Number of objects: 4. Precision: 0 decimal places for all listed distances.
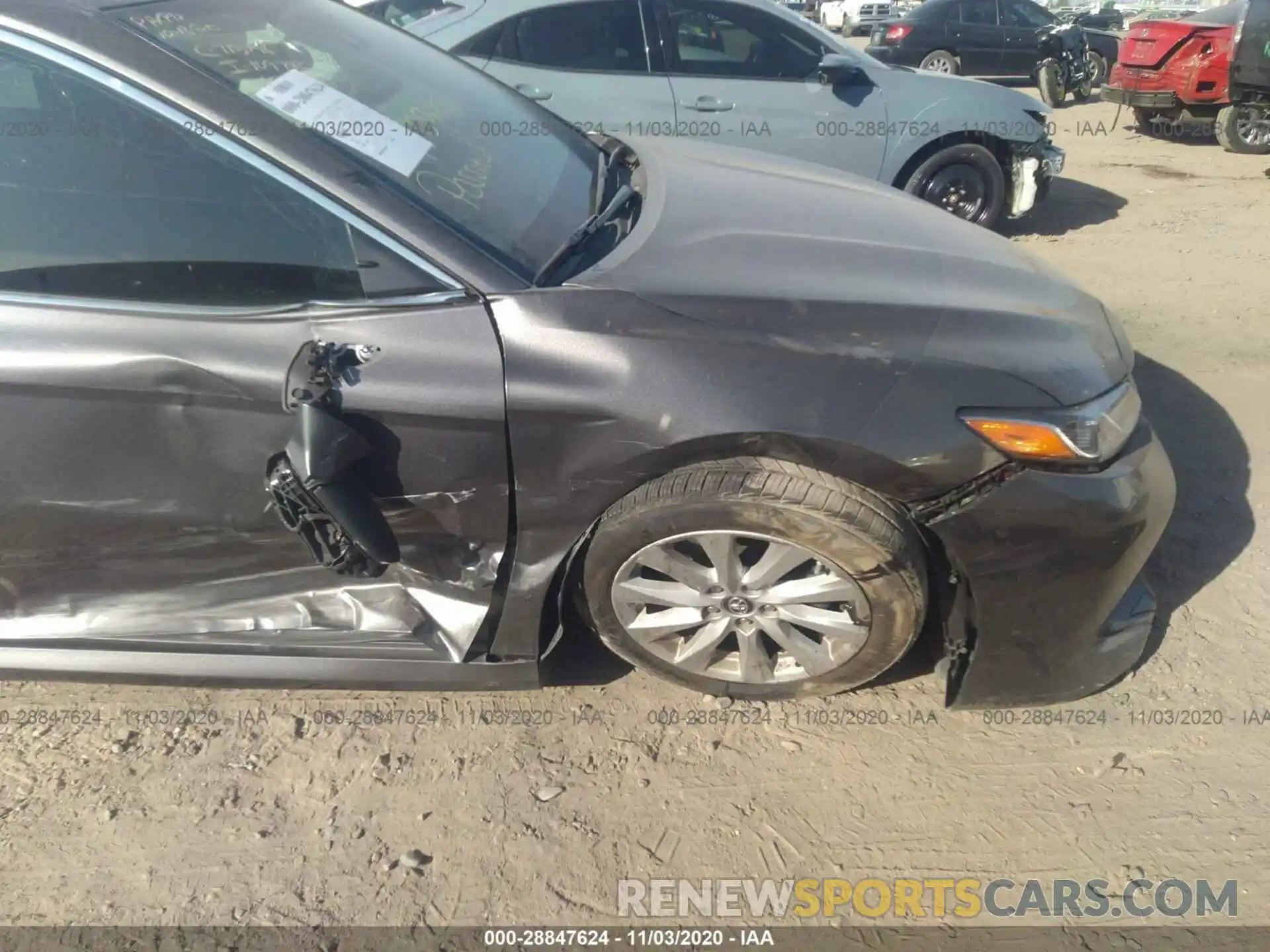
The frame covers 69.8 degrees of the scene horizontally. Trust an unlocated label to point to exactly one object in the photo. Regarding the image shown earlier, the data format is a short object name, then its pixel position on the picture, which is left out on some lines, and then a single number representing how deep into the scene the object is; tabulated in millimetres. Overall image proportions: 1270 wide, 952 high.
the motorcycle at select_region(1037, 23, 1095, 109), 11477
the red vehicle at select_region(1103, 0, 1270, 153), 8336
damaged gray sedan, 1902
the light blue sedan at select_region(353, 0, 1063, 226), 5090
